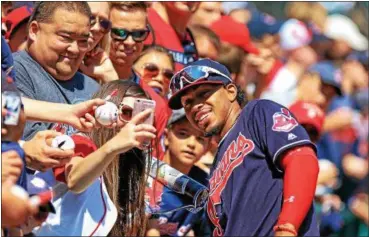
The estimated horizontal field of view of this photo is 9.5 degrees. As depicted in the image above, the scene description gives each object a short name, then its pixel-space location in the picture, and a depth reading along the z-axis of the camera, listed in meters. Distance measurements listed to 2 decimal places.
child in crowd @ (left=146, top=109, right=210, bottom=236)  15.26
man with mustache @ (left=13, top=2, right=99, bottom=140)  12.46
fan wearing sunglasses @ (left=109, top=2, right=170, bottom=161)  14.75
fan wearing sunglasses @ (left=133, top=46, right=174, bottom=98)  15.36
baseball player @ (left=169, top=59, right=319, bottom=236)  10.55
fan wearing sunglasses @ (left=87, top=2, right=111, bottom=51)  13.88
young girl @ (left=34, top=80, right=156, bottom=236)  10.23
